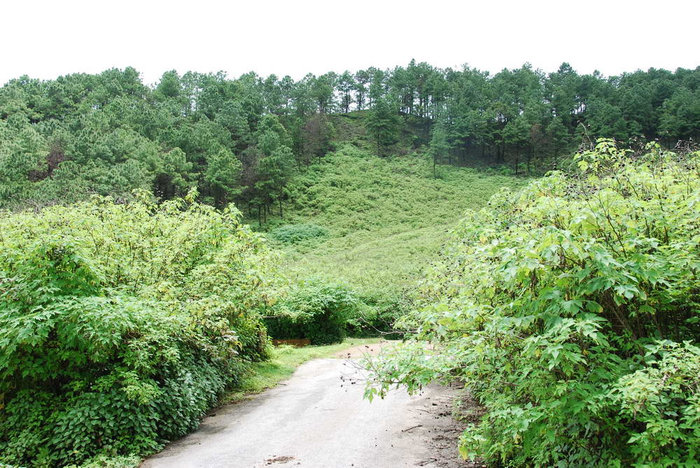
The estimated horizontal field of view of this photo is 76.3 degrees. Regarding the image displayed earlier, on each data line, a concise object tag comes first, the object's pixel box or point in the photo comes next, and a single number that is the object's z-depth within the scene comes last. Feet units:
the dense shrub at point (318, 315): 57.00
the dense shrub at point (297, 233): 127.44
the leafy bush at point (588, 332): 10.92
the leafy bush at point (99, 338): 20.58
